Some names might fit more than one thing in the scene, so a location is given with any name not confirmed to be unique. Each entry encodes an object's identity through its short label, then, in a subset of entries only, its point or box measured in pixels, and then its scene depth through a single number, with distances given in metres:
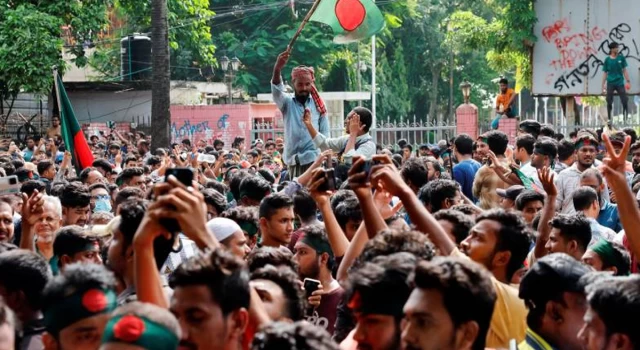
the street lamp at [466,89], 23.92
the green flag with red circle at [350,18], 11.98
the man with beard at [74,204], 8.75
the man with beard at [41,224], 6.62
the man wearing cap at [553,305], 4.72
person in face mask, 10.00
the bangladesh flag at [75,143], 13.08
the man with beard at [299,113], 10.32
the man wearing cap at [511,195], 8.91
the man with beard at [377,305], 4.20
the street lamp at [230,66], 31.84
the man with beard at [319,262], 6.35
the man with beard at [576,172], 9.89
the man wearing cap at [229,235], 6.11
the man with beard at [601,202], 9.27
